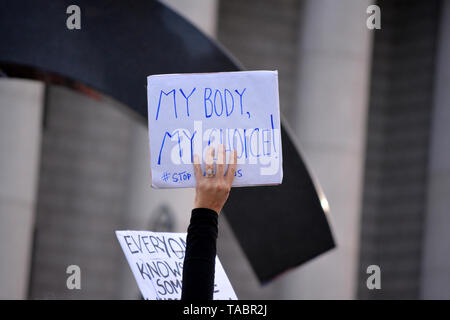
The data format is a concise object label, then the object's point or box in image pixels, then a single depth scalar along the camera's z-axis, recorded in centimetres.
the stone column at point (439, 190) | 1698
